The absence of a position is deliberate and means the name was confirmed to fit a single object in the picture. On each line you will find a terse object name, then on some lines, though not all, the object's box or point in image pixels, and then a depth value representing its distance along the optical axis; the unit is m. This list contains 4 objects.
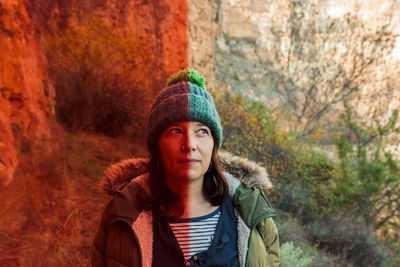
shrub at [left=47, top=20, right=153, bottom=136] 4.21
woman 1.01
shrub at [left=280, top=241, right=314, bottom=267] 2.38
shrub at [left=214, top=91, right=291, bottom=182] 3.70
